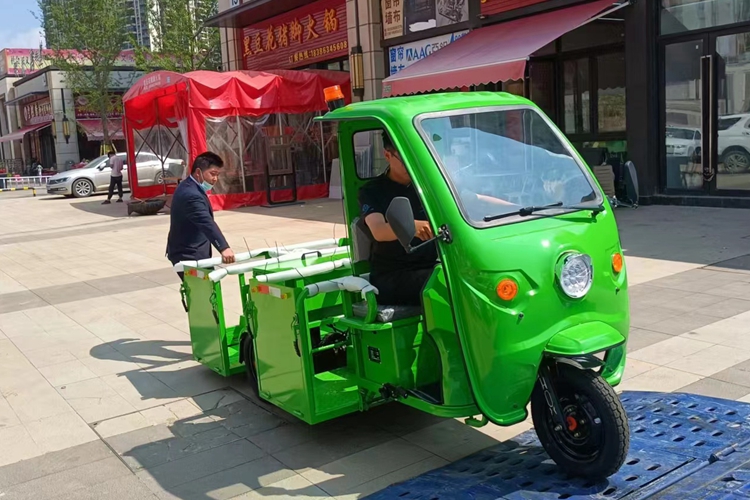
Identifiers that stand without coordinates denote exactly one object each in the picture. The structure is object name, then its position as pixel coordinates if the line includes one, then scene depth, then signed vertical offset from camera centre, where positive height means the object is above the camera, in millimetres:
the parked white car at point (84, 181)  26266 -2
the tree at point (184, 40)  30781 +5584
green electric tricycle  3430 -687
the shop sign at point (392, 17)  17359 +3392
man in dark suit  6102 -360
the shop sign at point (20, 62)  55500 +9170
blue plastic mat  3371 -1521
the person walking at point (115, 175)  22547 +107
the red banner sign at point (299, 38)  19719 +3754
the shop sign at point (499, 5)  14172 +2911
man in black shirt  3926 -461
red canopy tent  17016 +1086
